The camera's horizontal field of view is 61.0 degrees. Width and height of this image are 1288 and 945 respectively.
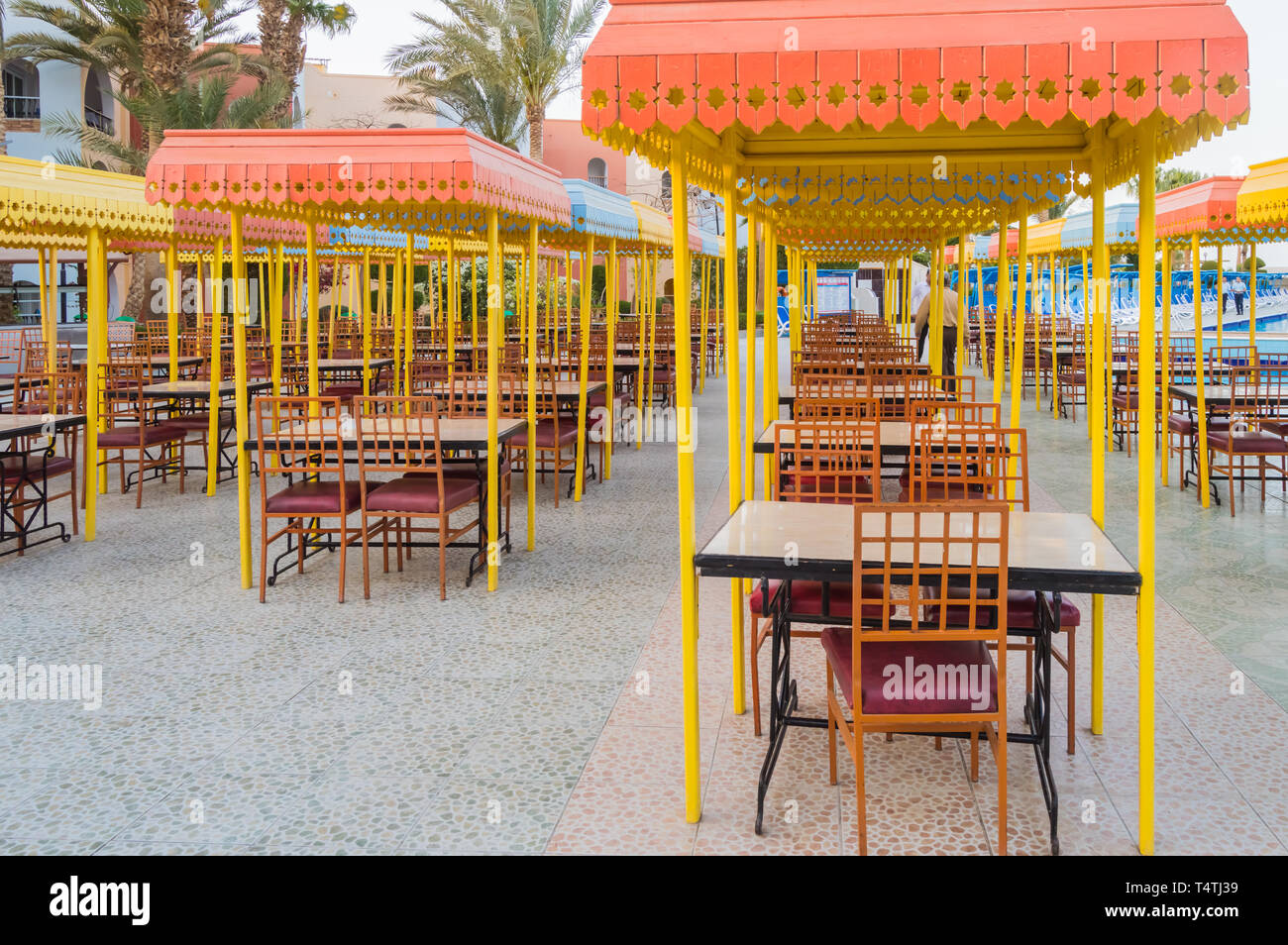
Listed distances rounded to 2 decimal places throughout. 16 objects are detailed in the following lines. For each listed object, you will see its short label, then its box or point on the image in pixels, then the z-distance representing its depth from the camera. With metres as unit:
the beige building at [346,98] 34.06
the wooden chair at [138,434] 8.60
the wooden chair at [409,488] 5.96
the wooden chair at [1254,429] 7.94
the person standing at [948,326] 14.11
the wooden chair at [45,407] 7.23
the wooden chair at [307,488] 5.95
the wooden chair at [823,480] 3.80
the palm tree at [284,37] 22.31
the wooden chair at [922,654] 3.06
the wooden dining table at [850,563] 3.20
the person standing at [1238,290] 24.84
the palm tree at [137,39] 19.09
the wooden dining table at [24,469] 6.84
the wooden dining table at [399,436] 6.05
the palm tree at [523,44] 21.36
